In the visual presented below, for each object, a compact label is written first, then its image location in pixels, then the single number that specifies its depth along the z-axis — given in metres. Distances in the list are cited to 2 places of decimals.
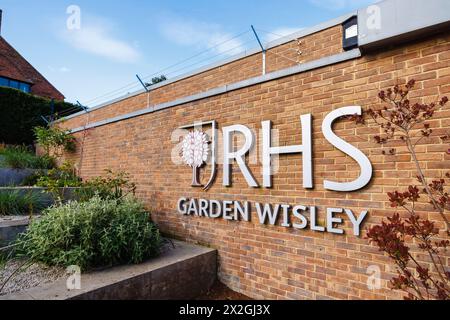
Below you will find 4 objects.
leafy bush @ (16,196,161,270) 3.15
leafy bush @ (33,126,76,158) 8.05
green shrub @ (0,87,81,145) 10.12
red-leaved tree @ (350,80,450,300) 2.00
